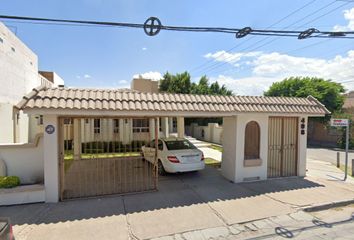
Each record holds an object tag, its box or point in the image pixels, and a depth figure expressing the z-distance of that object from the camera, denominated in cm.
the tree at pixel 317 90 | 2262
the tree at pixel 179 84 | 2505
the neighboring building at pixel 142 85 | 2389
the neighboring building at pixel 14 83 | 902
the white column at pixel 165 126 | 1767
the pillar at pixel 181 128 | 1628
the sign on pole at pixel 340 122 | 848
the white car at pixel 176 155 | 812
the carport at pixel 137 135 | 586
